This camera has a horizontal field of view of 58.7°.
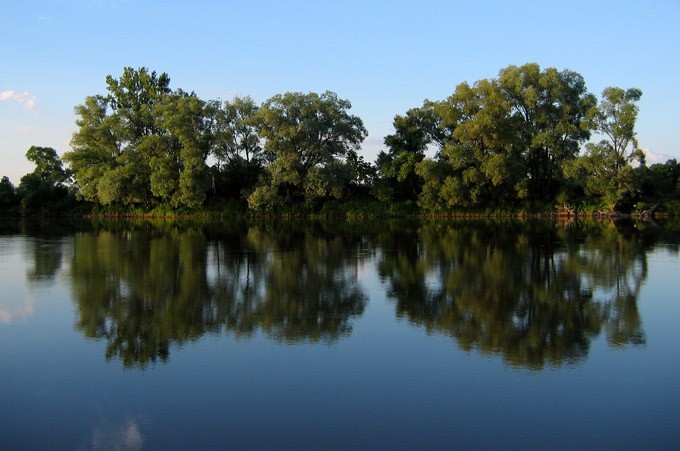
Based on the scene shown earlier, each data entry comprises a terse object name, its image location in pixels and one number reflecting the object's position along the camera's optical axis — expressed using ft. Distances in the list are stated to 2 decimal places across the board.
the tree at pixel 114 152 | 176.55
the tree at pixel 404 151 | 182.60
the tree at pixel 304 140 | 169.37
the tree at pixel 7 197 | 201.87
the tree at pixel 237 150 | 177.89
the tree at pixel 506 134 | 168.14
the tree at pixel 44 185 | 198.90
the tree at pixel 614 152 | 163.84
